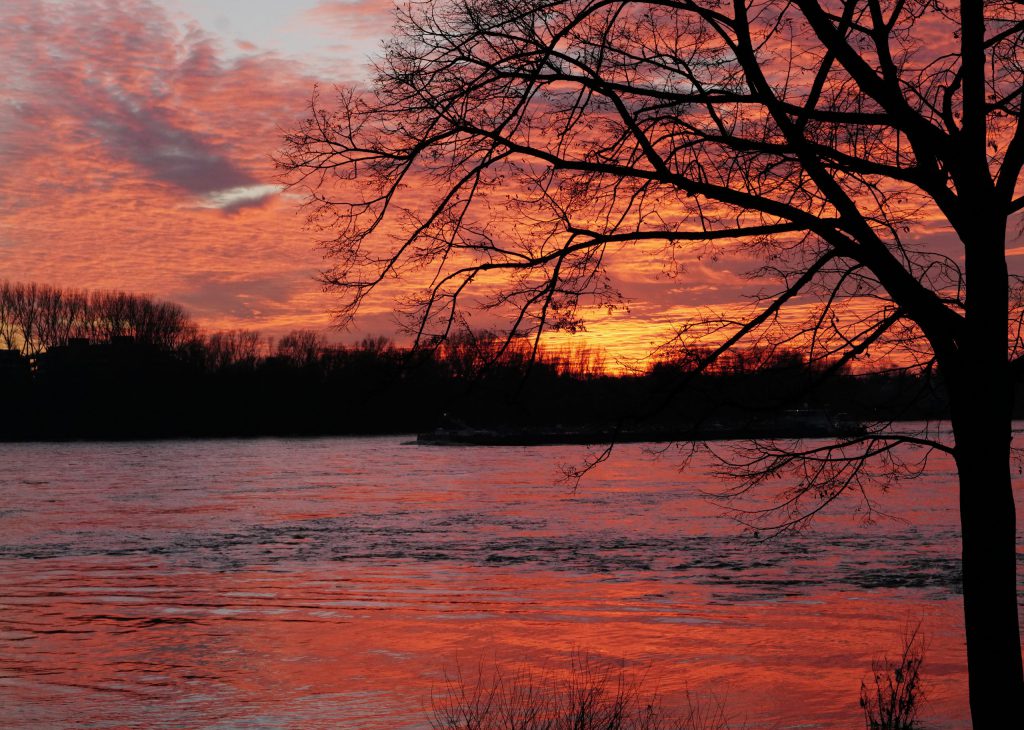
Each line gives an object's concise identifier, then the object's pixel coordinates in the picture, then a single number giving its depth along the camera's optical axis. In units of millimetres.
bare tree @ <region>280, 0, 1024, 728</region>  8047
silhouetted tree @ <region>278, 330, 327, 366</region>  155512
